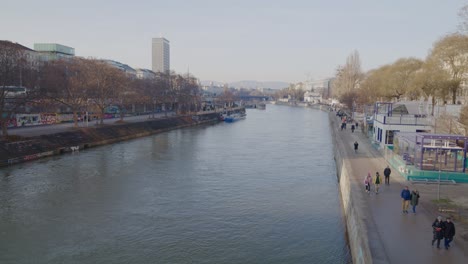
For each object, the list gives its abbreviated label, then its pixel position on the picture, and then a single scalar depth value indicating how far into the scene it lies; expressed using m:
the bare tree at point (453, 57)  32.28
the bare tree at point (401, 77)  54.03
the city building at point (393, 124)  31.64
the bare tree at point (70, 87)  48.66
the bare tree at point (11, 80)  37.00
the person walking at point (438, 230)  12.05
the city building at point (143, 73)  162.10
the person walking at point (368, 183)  19.13
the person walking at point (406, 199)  15.57
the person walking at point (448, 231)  11.97
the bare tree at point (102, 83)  51.91
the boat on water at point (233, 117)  97.38
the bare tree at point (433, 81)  38.25
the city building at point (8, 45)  39.54
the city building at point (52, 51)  104.85
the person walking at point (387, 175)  20.23
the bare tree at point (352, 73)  104.62
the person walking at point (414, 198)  15.54
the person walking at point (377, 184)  18.91
